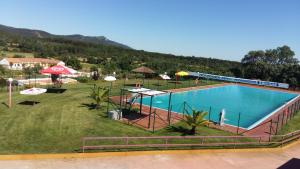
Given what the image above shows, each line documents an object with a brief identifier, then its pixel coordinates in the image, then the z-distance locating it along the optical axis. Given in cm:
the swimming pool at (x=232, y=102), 1974
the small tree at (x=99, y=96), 1507
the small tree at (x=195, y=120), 1224
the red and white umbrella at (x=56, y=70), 1824
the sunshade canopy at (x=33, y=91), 1394
